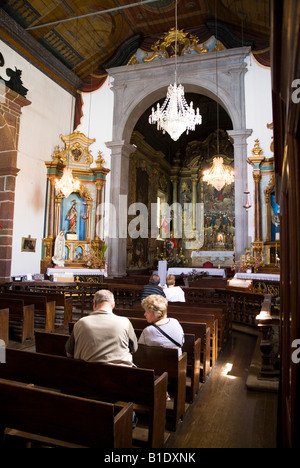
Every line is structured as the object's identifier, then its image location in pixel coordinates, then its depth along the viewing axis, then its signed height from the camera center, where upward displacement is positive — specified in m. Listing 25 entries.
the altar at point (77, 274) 10.47 -0.57
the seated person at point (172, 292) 5.61 -0.56
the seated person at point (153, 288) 5.14 -0.45
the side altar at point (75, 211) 11.55 +1.53
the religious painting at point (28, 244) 10.78 +0.34
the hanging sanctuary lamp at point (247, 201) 10.36 +1.78
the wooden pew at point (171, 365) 2.90 -0.91
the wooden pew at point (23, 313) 5.25 -0.88
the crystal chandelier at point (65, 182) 10.85 +2.25
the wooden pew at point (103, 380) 2.25 -0.84
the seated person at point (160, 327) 3.15 -0.64
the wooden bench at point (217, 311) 5.24 -0.81
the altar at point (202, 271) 12.09 -0.48
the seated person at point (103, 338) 2.53 -0.60
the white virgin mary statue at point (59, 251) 11.24 +0.14
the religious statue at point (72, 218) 12.24 +1.30
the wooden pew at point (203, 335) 4.05 -0.89
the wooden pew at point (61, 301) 6.30 -0.82
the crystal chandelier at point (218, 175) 10.75 +2.54
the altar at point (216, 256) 16.75 +0.06
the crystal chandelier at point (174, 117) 7.91 +3.17
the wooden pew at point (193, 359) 3.49 -1.02
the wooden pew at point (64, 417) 1.69 -0.82
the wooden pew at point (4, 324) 4.87 -0.97
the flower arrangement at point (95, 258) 11.58 -0.07
